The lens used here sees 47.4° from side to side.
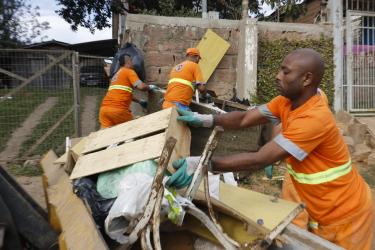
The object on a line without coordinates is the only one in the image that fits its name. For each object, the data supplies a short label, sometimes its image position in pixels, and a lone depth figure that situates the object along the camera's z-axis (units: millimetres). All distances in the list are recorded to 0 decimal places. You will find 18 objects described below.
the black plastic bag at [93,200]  2326
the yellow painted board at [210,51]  7711
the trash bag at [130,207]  1979
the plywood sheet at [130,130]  2949
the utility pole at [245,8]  8480
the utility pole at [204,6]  10194
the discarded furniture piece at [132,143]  2609
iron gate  8852
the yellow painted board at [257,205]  2092
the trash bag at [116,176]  2451
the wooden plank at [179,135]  2840
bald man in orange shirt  2162
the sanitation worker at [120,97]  5672
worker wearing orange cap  5457
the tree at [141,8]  14527
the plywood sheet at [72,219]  1946
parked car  8086
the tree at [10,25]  18812
